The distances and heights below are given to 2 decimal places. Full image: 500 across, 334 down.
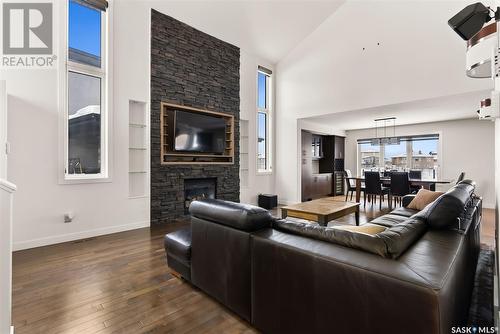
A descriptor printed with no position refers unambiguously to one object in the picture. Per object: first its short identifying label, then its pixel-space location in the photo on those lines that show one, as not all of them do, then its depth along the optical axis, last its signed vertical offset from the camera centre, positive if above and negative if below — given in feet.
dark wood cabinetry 25.17 -0.09
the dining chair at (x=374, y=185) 19.49 -1.57
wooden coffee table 11.12 -2.12
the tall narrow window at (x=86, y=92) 12.14 +3.76
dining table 17.87 -1.31
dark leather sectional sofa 3.22 -1.67
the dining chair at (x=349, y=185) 21.98 -1.82
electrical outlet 11.57 -2.32
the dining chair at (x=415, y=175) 20.47 -0.84
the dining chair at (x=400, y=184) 18.20 -1.39
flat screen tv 15.93 +2.25
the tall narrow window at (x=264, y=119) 22.36 +4.24
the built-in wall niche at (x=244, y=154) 20.72 +0.97
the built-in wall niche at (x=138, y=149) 14.46 +0.99
